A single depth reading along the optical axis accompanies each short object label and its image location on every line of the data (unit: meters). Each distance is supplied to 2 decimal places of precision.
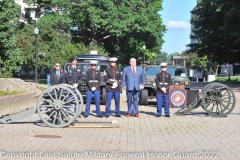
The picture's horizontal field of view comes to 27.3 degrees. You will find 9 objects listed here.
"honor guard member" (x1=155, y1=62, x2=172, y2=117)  15.72
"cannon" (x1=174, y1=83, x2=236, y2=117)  15.61
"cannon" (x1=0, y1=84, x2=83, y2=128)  12.48
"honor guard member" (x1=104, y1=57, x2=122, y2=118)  15.53
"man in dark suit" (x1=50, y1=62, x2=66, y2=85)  14.87
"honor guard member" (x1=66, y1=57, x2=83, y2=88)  15.90
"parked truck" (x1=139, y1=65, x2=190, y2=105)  20.23
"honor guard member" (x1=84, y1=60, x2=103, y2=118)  15.33
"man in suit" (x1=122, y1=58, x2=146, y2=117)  15.60
